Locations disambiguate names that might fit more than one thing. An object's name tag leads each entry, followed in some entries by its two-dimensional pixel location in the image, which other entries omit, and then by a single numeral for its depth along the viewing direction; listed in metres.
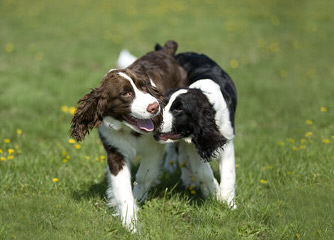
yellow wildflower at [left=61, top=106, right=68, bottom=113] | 13.71
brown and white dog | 7.89
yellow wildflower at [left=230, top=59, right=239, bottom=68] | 20.08
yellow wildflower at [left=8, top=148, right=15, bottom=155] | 10.37
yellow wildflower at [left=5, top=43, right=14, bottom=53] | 21.92
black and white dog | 8.38
